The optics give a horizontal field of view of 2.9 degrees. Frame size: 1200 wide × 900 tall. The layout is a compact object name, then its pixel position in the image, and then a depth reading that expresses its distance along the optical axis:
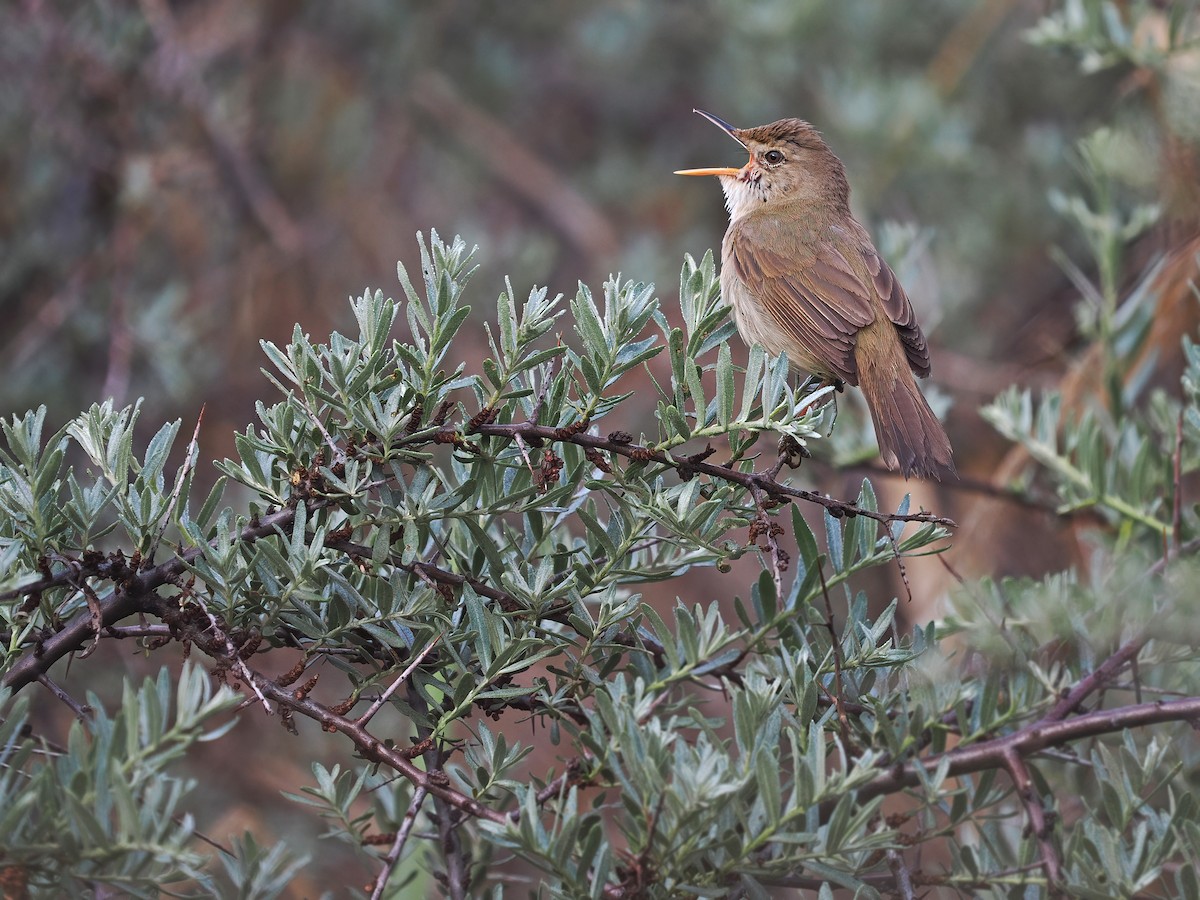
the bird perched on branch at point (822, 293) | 5.08
